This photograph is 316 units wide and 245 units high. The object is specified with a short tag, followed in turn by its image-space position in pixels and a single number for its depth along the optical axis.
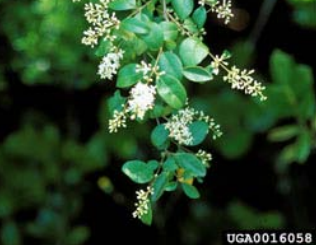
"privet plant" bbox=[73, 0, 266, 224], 1.21
